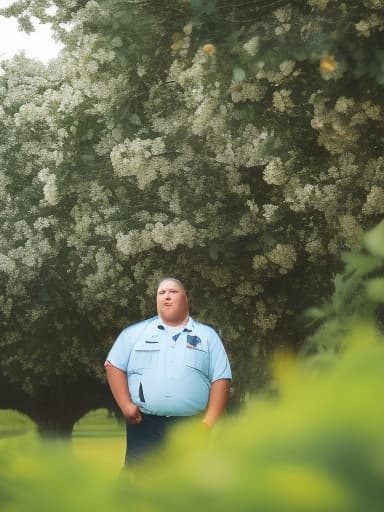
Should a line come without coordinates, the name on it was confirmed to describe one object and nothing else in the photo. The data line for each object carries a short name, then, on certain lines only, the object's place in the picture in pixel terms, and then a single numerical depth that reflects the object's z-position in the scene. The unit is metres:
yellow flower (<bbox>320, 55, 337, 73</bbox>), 15.96
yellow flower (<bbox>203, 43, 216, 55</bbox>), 17.55
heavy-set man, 12.69
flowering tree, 18.61
